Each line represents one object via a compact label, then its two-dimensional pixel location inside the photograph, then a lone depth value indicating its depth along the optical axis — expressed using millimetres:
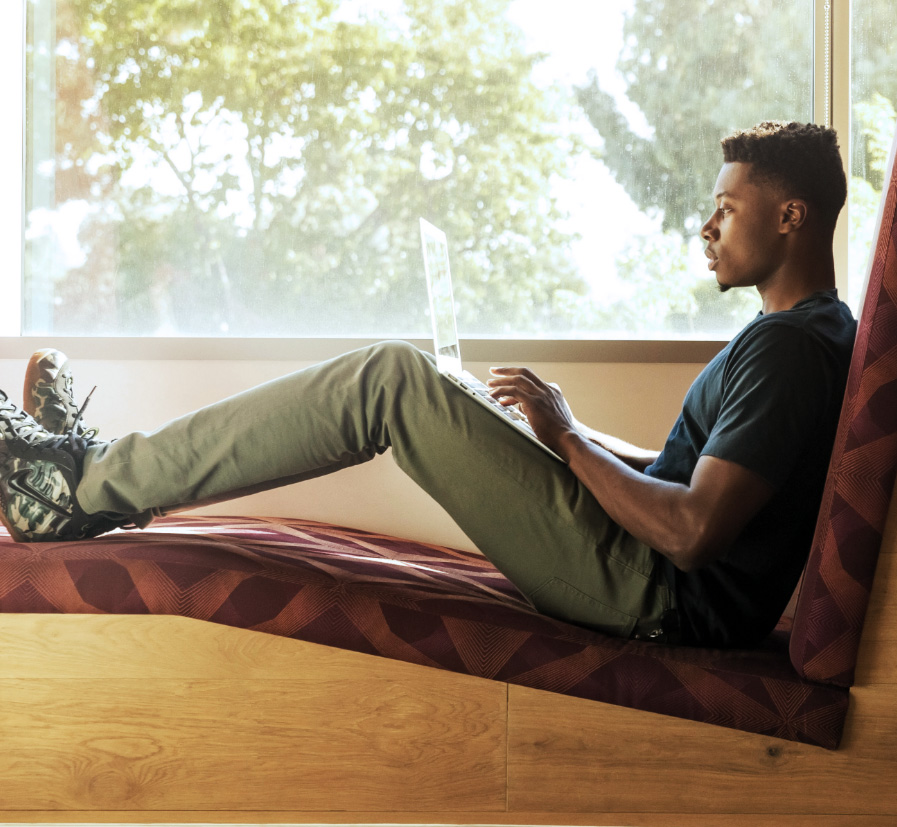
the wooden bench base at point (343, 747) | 930
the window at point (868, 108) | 1975
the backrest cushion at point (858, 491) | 883
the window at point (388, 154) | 1997
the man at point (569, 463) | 963
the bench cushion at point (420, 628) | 927
